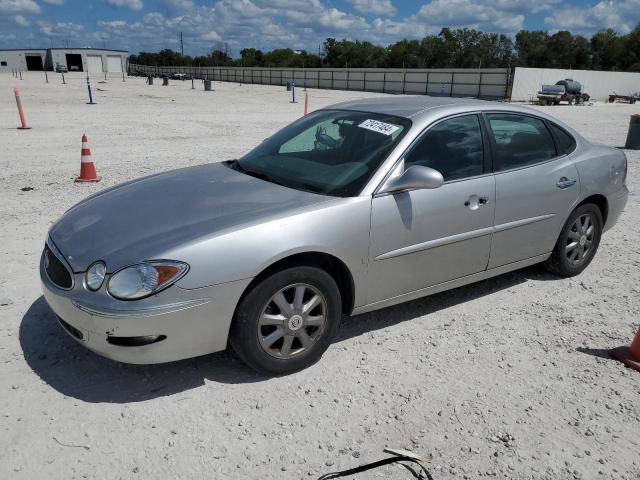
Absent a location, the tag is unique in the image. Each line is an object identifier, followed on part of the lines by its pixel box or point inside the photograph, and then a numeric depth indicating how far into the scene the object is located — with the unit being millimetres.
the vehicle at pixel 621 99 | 42000
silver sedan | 2787
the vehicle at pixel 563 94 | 35094
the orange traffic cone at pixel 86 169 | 8039
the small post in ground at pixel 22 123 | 14475
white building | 116062
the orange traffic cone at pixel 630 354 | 3465
